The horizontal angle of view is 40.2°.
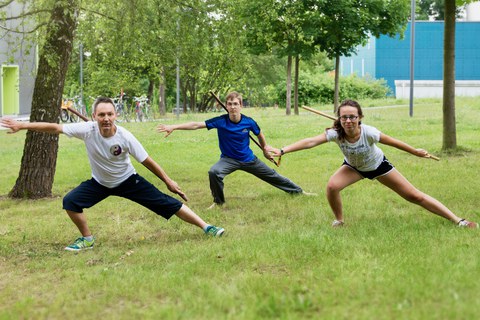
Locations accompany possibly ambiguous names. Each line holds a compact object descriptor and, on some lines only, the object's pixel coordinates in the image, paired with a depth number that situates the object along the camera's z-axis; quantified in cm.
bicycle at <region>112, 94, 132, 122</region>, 2872
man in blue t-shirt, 928
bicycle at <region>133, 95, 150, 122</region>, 2919
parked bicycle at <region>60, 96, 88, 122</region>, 2737
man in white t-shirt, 675
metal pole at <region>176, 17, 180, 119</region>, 1202
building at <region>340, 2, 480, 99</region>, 6194
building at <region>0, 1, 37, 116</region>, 3582
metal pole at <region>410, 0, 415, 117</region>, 2408
